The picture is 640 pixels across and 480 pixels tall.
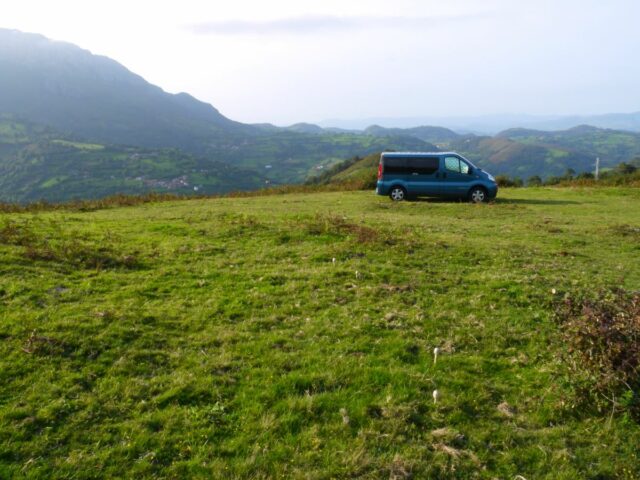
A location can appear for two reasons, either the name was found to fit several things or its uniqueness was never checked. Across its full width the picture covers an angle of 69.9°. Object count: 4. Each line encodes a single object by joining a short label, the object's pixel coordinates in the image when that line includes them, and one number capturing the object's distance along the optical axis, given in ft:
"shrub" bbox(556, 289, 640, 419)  18.56
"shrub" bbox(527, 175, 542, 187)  184.80
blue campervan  90.07
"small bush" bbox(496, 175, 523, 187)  137.69
